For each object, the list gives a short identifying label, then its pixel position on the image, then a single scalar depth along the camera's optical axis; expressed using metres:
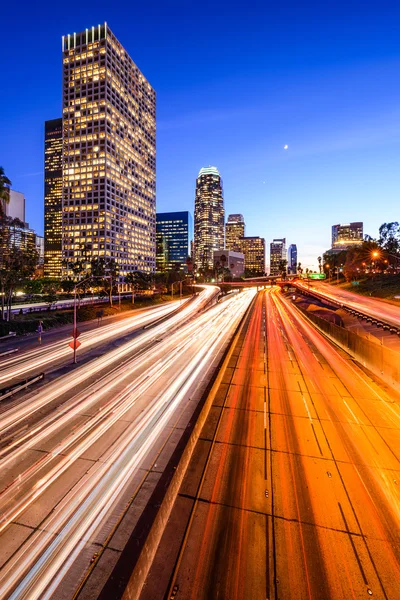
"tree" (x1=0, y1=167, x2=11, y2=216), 38.22
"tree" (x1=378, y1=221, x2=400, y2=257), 96.69
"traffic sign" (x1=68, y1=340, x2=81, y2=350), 25.36
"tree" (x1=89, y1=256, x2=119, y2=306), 75.81
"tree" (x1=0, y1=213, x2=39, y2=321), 42.84
